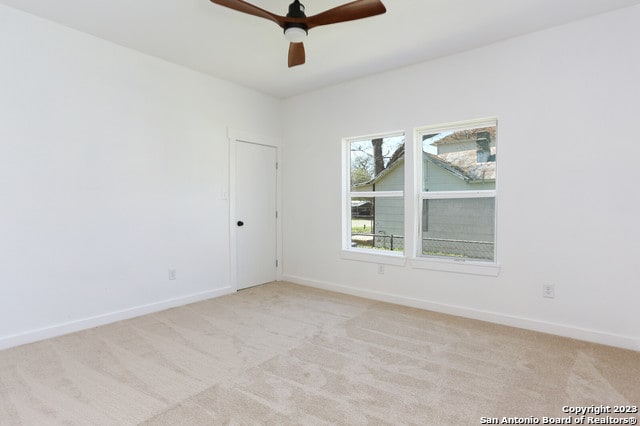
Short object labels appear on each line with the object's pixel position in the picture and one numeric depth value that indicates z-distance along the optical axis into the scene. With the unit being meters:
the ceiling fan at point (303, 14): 2.06
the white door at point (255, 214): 4.49
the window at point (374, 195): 3.97
